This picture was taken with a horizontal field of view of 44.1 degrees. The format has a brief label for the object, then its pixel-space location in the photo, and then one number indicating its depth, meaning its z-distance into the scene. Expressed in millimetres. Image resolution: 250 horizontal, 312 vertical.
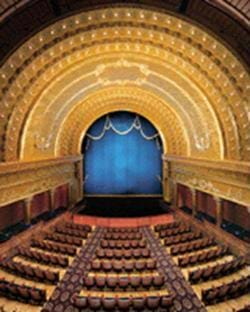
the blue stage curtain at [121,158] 24984
